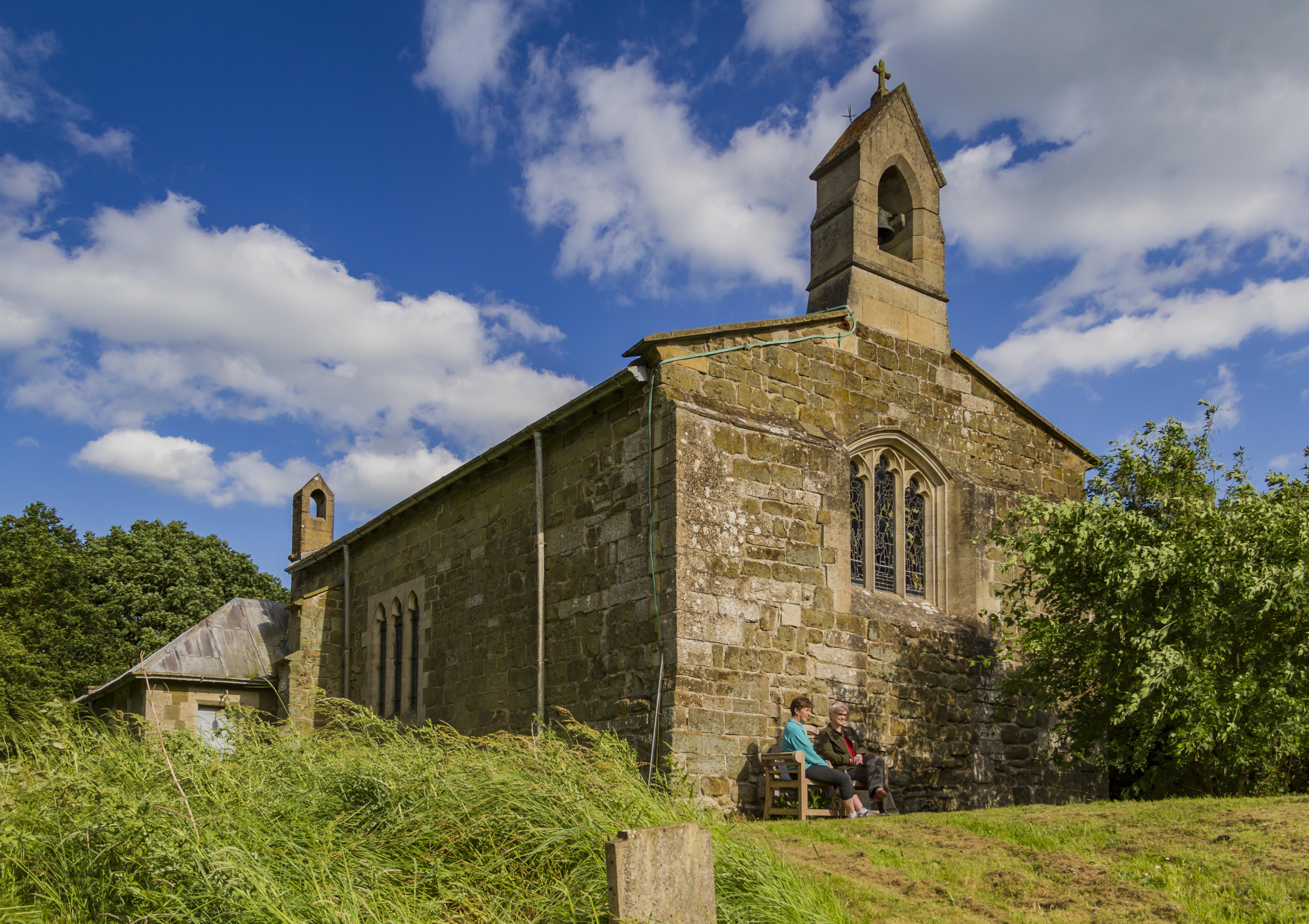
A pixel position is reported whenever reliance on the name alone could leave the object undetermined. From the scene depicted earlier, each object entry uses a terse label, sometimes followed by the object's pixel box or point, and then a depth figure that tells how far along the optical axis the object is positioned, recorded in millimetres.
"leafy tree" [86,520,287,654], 34125
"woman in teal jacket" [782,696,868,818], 9344
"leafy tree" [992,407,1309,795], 9055
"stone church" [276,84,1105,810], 10188
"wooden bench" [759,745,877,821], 9180
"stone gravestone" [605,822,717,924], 4770
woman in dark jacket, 9938
